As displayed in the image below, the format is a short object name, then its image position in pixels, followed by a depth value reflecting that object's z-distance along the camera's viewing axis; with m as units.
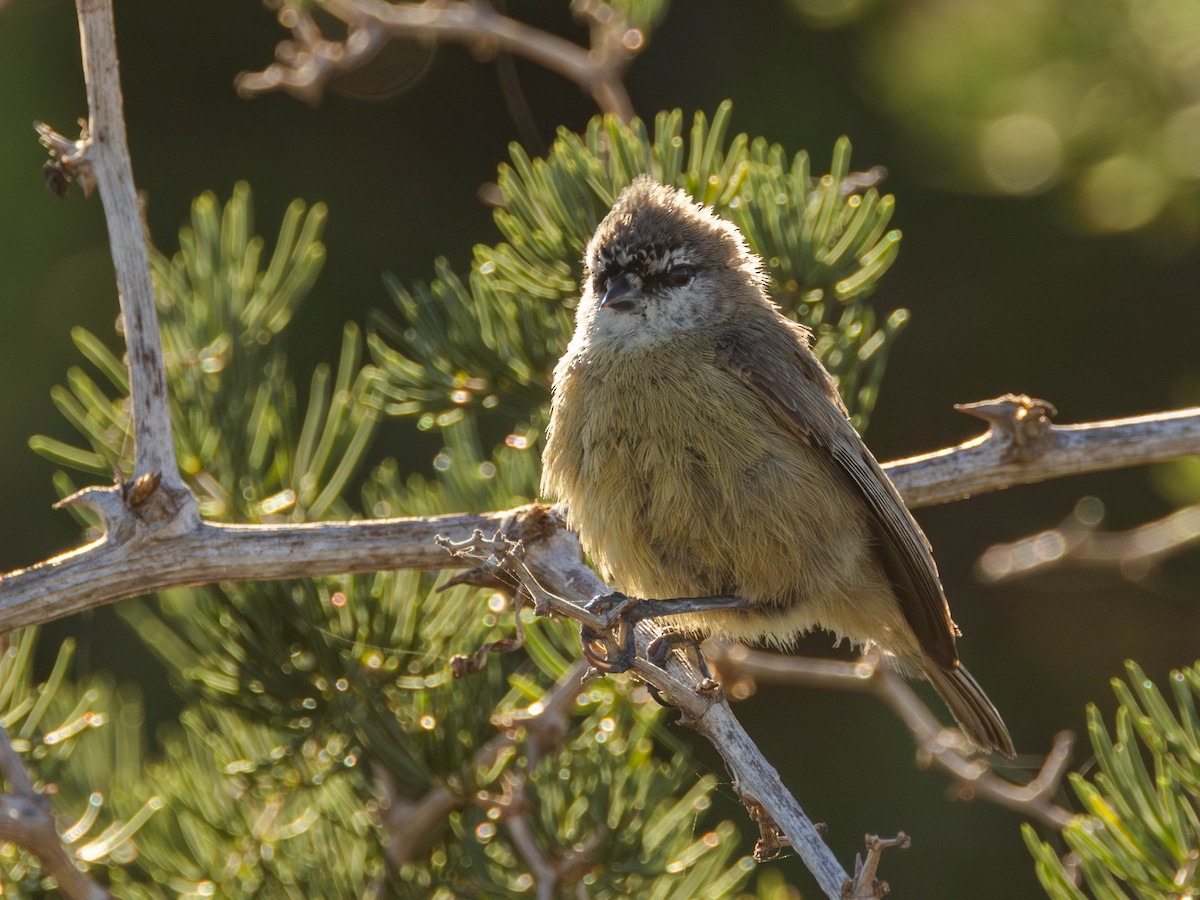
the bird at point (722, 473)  4.79
